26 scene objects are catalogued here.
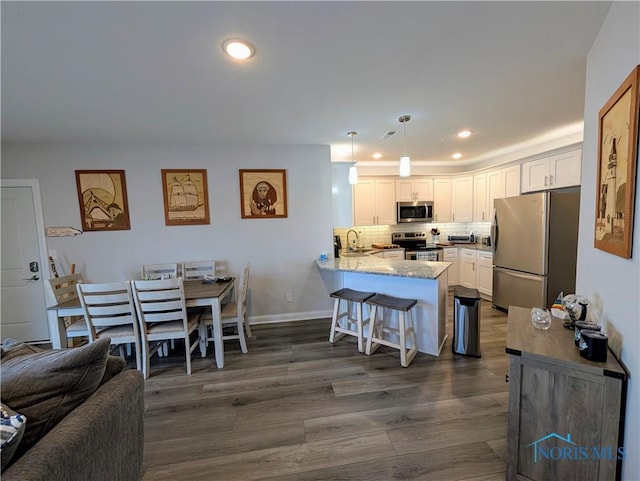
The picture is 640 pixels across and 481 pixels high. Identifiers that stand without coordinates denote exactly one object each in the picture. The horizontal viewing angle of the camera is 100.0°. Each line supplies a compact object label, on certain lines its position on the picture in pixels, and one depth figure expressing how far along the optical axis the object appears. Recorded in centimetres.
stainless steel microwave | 518
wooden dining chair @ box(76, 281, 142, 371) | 233
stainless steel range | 500
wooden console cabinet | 115
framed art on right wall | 110
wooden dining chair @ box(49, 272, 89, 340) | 248
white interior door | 321
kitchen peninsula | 270
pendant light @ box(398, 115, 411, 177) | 264
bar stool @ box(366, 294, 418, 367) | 254
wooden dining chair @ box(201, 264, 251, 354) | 284
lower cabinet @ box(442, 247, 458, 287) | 512
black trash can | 267
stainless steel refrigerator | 327
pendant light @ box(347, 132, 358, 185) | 311
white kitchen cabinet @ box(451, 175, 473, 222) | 505
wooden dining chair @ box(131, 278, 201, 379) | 239
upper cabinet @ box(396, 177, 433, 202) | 520
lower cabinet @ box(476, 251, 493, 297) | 437
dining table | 244
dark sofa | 81
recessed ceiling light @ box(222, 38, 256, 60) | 153
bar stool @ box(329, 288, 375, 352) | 283
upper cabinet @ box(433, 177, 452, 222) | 526
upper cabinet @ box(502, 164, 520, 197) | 413
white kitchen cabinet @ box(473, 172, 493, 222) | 472
